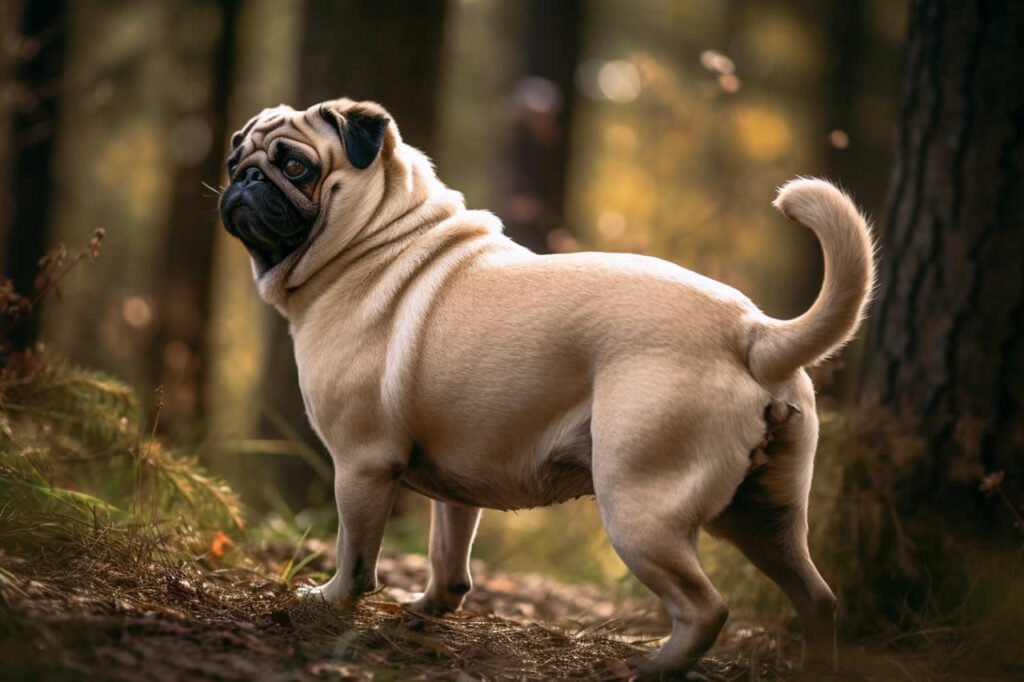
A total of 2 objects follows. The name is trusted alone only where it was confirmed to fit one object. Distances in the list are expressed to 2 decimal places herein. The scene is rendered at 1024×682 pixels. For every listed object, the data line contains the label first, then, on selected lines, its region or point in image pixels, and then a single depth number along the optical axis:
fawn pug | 3.28
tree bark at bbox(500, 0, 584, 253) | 10.14
